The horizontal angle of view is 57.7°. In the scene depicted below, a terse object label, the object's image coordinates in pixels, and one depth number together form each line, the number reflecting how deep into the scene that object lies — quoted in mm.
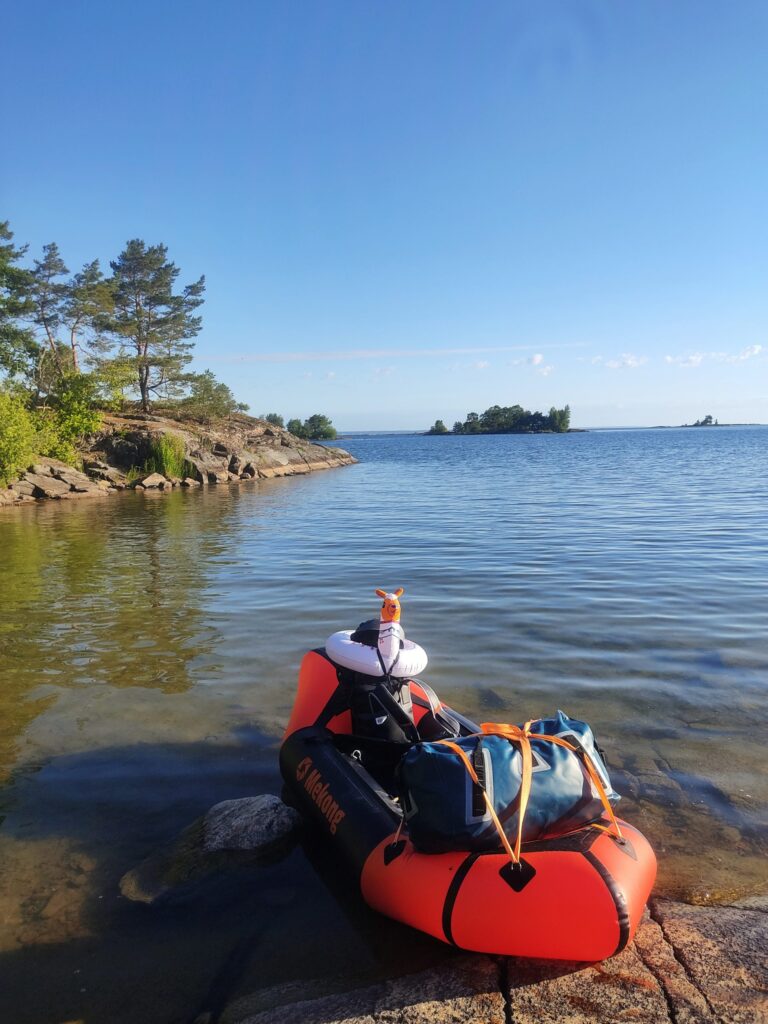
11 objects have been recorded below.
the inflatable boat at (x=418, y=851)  3328
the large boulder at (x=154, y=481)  34031
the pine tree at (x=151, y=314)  44656
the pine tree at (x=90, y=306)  41938
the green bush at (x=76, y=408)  36156
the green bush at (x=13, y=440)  27391
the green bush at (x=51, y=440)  32844
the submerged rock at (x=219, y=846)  4469
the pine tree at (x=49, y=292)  42062
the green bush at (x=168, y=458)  36469
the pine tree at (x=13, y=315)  37531
